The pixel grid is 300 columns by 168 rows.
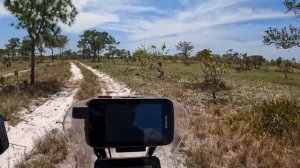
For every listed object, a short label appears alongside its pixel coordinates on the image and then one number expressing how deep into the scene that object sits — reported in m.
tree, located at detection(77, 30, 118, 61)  52.43
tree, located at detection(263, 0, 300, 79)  7.49
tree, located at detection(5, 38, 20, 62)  50.23
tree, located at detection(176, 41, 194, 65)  40.08
